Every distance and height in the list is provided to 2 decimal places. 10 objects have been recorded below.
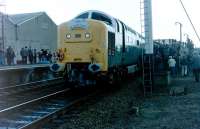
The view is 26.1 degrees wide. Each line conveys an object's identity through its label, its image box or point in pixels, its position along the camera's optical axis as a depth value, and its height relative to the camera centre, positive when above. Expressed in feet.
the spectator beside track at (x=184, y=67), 95.45 -3.55
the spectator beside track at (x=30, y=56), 110.42 -0.81
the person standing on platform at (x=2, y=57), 104.58 -0.98
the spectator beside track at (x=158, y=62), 81.21 -2.11
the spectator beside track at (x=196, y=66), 77.59 -2.73
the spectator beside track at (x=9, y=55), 100.01 -0.47
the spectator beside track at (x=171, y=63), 88.31 -2.43
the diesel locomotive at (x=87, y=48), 56.80 +0.54
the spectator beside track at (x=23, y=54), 106.74 -0.27
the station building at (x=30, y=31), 195.11 +10.78
